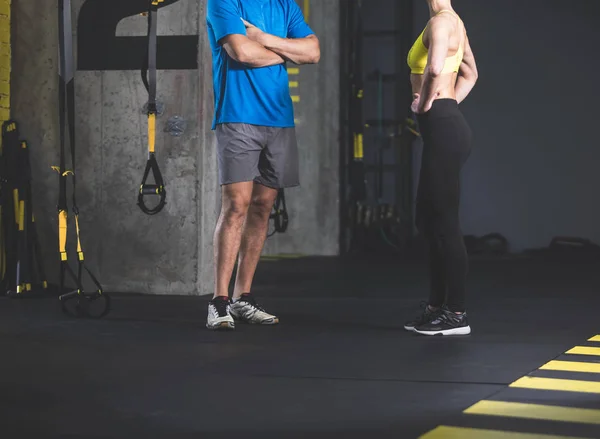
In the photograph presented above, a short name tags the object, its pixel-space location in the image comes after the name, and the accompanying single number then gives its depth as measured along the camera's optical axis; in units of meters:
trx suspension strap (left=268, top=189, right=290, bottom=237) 7.58
